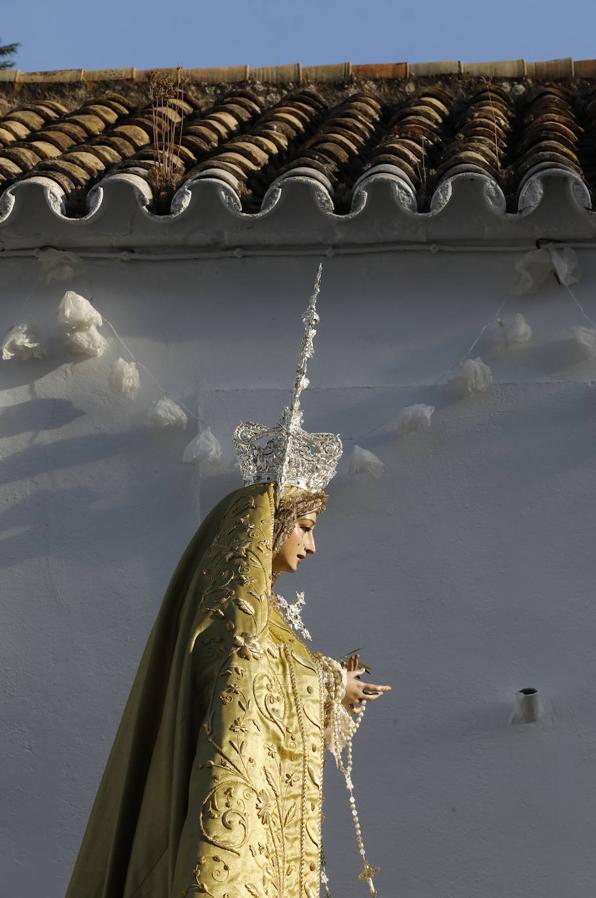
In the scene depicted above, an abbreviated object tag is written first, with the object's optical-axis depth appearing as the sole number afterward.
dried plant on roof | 11.76
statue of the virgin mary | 7.78
